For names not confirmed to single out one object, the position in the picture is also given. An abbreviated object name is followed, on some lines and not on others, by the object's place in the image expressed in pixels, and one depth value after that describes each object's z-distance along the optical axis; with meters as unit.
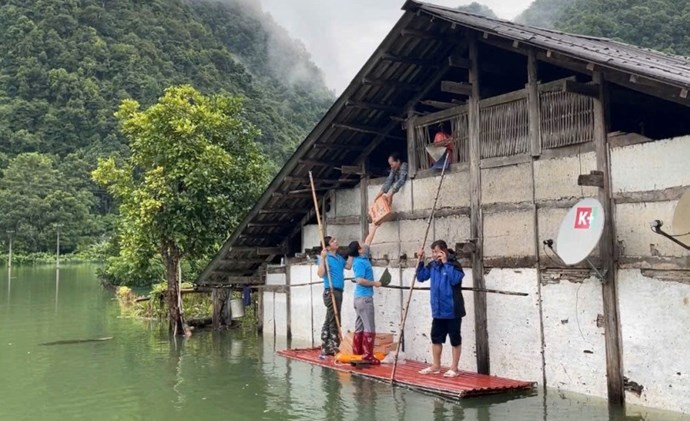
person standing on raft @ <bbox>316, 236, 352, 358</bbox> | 9.32
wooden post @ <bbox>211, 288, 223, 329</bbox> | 13.70
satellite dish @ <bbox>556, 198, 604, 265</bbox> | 6.22
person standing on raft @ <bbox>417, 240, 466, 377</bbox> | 7.44
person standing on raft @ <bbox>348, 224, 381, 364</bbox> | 8.70
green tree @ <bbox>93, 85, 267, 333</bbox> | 12.20
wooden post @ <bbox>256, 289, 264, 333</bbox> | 13.15
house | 6.19
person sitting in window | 8.64
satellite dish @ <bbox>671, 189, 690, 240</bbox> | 5.46
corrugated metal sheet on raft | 6.98
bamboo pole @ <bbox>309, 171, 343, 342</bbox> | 9.16
